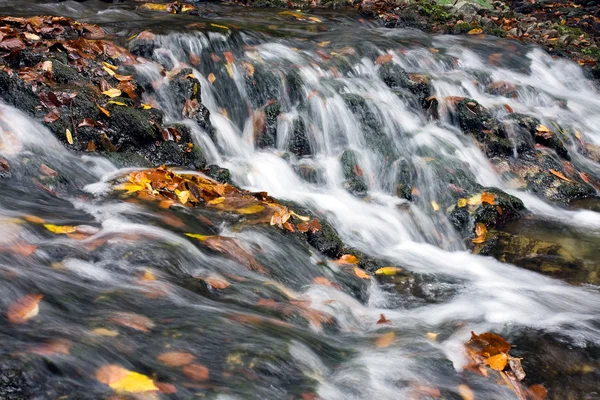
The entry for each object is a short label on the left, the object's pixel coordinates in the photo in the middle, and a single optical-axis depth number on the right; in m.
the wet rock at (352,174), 6.66
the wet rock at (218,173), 5.80
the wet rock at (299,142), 7.11
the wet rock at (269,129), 7.08
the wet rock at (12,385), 2.03
